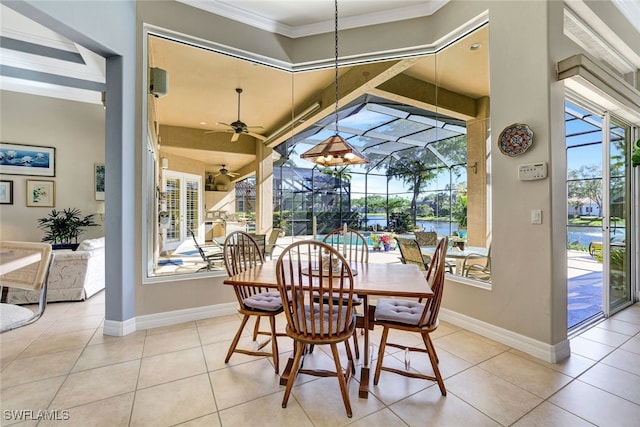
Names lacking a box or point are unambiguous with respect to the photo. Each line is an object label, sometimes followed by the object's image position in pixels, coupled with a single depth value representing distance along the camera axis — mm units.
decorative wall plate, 2475
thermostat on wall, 2371
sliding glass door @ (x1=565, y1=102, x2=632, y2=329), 3324
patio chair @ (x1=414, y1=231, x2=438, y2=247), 3600
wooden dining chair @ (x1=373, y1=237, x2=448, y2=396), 1937
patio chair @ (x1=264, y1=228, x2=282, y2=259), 3842
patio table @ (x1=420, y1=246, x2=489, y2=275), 3029
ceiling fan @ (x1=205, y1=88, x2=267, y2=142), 3939
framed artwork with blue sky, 5238
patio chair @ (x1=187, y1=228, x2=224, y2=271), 3506
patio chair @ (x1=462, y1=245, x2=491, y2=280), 2905
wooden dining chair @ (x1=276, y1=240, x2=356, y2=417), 1704
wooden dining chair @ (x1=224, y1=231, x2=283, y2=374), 2228
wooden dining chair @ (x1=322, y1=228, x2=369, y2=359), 2395
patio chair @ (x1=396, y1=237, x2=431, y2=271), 3467
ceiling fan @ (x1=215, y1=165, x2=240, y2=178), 4269
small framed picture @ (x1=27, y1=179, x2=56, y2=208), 5395
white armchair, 3641
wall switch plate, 2401
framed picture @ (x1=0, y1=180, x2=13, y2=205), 5227
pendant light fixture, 2367
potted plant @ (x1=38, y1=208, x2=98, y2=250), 5367
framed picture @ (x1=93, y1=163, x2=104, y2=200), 5844
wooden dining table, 1841
